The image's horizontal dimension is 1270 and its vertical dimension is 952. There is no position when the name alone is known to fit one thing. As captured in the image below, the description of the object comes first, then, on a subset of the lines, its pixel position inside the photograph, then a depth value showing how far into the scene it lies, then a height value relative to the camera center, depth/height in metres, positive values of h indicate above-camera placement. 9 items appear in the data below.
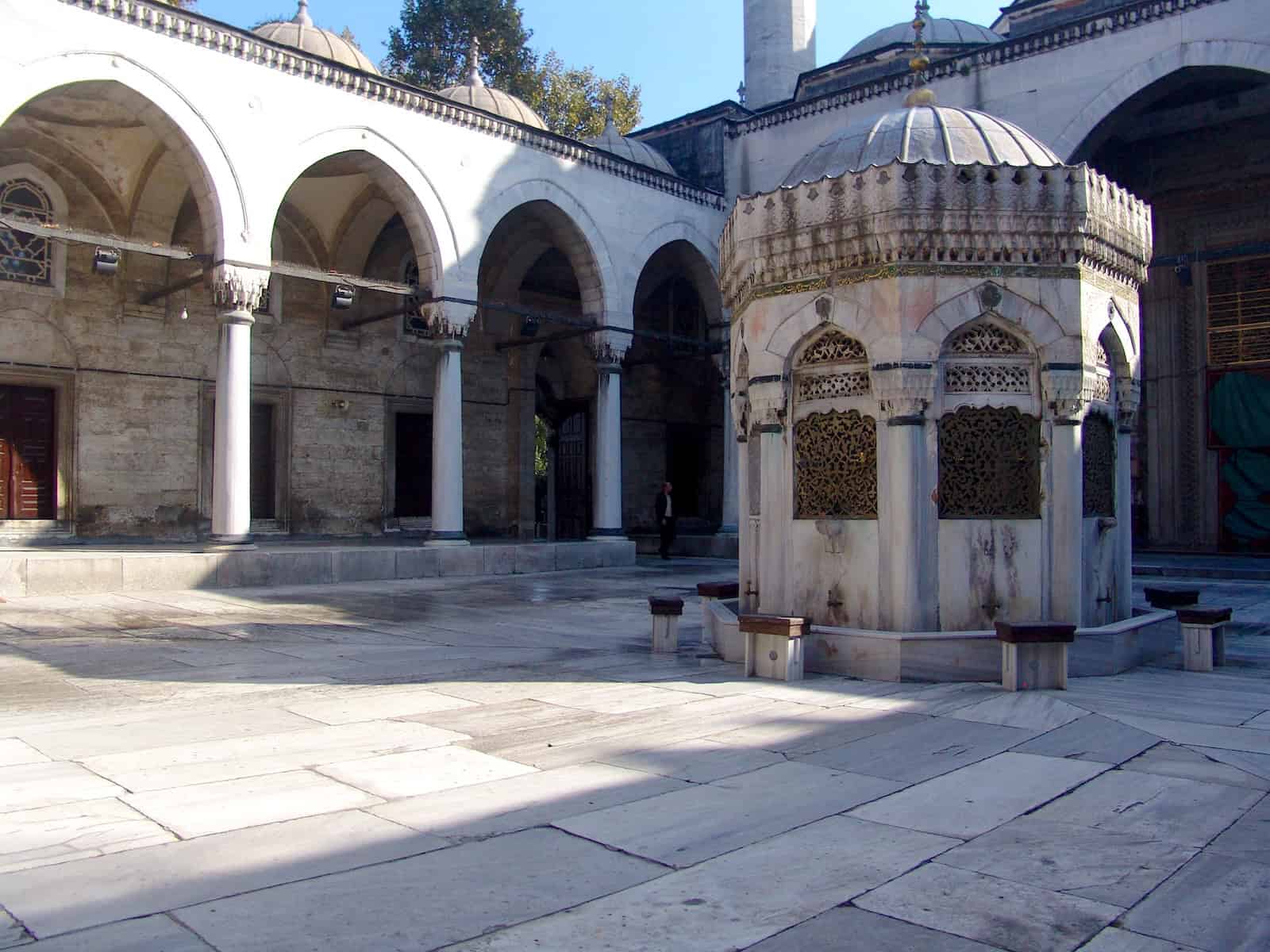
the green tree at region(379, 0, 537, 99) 29.39 +13.29
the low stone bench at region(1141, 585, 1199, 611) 7.57 -0.70
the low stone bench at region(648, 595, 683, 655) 7.20 -0.84
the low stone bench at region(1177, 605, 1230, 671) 6.55 -0.83
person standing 18.67 -0.23
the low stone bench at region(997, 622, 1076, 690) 5.54 -0.84
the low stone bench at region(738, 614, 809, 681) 5.94 -0.81
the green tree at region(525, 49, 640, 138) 29.34 +11.67
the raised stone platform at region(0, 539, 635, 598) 10.41 -0.69
